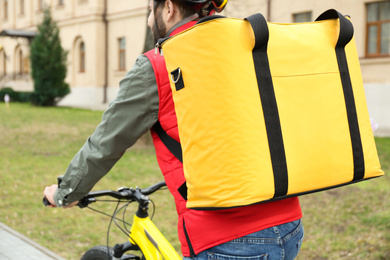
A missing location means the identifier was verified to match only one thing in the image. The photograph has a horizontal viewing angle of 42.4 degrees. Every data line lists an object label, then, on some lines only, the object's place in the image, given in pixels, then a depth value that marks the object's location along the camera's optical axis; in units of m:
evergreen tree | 26.98
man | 1.69
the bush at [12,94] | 31.92
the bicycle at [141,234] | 2.50
